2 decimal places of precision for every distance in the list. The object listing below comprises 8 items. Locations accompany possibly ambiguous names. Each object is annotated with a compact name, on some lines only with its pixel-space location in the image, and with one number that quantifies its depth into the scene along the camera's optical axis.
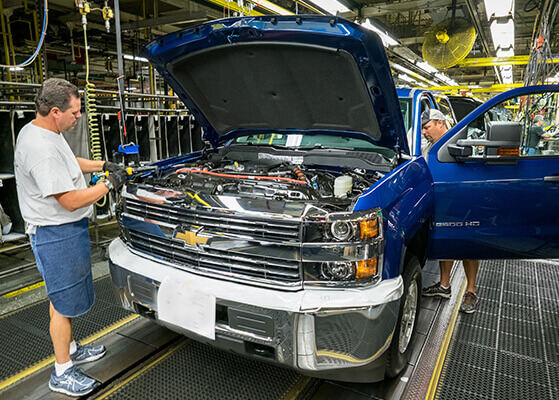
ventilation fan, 6.85
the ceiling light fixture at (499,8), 5.77
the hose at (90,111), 3.74
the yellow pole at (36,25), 6.85
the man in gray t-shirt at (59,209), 1.99
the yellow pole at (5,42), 6.42
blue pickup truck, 1.72
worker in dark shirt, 4.83
